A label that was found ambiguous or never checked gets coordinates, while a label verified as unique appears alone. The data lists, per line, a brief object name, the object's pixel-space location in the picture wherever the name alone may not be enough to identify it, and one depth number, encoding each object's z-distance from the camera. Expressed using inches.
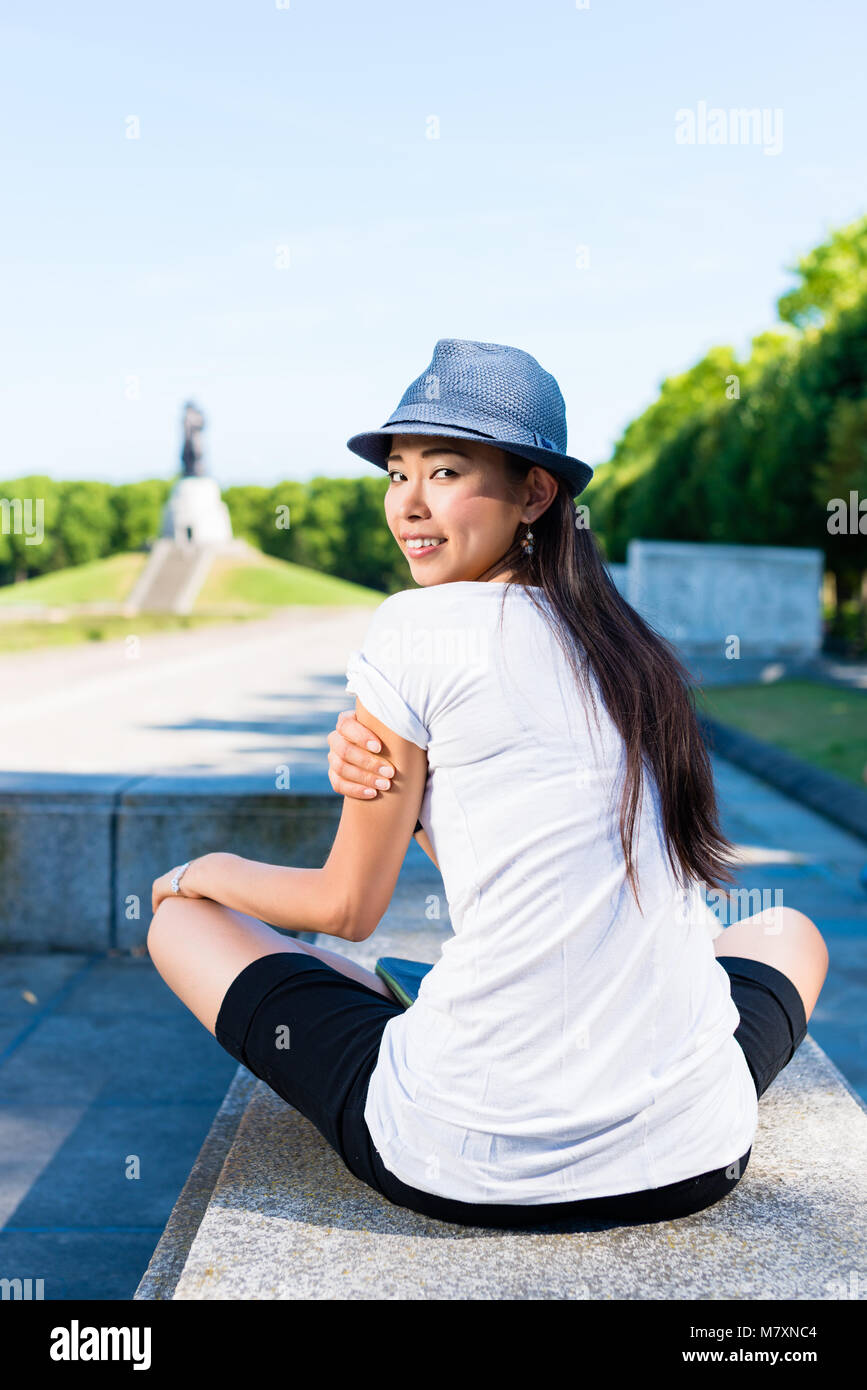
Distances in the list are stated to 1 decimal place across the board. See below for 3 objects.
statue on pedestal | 2234.3
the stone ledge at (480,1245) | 70.0
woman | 68.7
